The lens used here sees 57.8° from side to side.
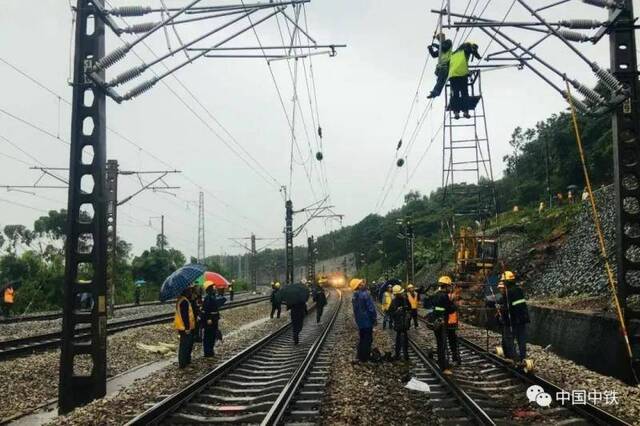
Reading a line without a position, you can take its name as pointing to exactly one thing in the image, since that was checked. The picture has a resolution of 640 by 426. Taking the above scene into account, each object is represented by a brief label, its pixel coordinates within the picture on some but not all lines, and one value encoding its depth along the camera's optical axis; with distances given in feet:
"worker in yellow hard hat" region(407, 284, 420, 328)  57.31
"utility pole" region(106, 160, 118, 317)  81.76
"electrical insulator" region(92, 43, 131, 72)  33.78
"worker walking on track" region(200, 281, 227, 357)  48.55
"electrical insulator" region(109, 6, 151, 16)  34.01
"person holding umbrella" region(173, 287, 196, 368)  41.28
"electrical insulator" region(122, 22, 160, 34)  33.37
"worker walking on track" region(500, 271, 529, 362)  38.68
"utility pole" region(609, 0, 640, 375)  34.73
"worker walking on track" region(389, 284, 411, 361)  45.75
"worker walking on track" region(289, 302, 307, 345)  59.64
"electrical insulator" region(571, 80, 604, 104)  34.78
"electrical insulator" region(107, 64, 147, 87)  34.76
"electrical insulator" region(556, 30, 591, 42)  35.27
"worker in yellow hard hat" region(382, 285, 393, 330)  57.20
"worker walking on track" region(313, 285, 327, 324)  90.17
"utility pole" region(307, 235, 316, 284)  211.31
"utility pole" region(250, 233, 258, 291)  236.63
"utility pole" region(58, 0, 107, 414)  34.24
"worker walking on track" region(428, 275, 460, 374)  40.11
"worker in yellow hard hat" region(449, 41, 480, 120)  44.68
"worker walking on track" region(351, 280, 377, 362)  44.75
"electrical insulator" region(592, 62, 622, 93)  34.19
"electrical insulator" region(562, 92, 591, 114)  34.12
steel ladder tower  49.85
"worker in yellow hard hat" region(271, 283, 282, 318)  94.02
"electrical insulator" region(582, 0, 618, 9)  34.73
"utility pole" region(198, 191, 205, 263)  237.74
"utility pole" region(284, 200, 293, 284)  134.51
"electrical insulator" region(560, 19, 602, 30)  34.96
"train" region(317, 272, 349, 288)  369.55
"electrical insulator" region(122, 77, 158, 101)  36.24
